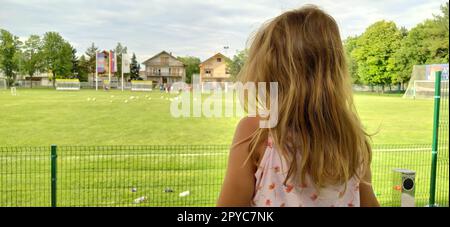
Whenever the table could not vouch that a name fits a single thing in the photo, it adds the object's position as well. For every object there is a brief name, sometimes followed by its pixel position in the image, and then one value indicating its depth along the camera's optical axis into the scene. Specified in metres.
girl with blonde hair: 0.56
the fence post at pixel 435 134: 2.11
